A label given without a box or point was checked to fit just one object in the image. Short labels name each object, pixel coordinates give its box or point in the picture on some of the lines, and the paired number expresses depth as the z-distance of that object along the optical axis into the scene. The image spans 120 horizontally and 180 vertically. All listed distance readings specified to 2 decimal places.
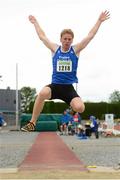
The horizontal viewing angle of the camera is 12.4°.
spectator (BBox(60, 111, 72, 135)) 31.24
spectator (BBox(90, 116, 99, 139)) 29.81
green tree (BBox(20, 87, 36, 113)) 92.03
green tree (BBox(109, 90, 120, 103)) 128.41
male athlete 7.69
